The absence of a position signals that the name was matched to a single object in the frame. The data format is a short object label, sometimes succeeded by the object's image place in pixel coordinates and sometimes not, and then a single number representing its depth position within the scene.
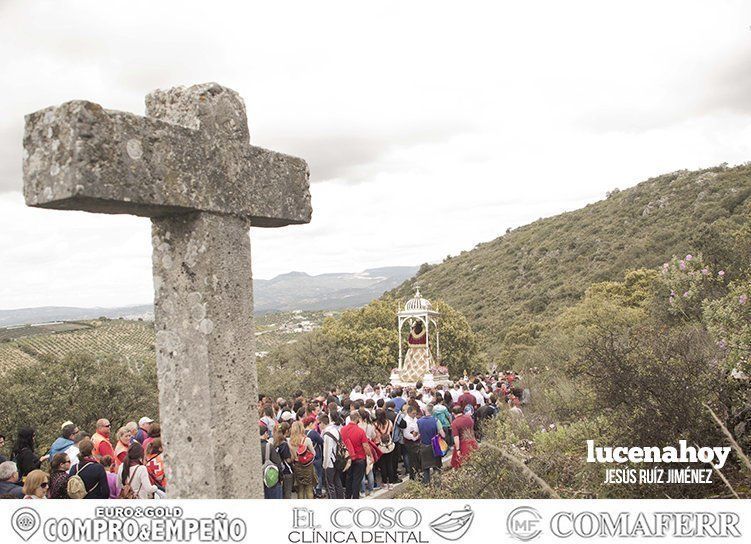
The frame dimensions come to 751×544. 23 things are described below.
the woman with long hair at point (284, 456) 8.87
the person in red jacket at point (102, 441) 7.54
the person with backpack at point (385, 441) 11.06
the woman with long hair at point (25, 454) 7.92
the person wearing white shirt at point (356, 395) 15.90
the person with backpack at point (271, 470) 7.79
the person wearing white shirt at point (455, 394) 14.48
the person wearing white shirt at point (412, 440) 11.35
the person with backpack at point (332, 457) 9.91
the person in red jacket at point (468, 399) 13.55
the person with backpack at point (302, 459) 9.12
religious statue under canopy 28.33
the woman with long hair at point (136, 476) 6.80
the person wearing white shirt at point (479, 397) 14.44
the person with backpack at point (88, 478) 6.11
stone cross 3.23
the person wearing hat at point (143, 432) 8.48
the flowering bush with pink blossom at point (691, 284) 17.22
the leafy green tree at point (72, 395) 19.55
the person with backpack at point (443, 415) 12.18
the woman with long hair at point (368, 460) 10.47
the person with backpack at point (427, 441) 10.99
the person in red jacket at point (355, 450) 10.02
